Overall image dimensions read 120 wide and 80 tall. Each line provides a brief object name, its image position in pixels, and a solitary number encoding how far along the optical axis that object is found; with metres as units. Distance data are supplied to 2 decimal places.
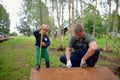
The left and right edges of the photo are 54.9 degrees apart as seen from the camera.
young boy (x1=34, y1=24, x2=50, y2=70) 2.90
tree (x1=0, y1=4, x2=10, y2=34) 27.88
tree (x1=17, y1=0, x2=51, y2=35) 19.94
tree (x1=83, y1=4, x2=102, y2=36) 18.82
